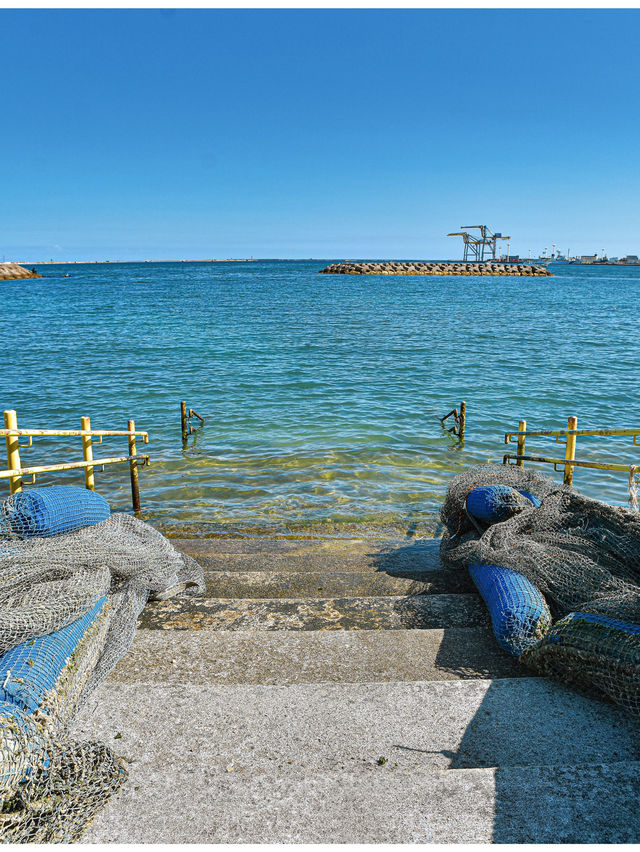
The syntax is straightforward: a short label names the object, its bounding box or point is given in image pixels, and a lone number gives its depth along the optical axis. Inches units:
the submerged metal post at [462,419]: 518.9
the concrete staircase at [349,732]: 93.1
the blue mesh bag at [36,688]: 96.3
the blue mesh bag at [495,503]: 217.1
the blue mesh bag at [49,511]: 182.4
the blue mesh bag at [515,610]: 149.5
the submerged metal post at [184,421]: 506.9
